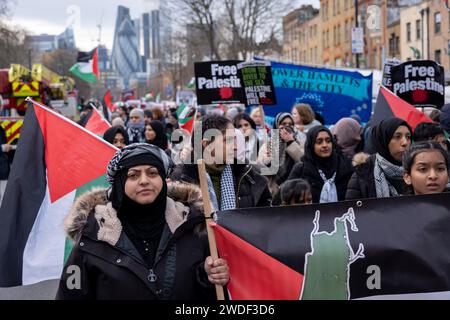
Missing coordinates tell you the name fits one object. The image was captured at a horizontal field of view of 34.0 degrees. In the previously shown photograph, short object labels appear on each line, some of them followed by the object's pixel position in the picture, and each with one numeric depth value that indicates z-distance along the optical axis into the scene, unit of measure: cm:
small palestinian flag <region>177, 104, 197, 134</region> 1632
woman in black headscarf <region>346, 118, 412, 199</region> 529
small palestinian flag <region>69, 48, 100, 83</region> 2781
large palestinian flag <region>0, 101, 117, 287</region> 482
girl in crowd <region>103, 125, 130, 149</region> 839
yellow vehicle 2289
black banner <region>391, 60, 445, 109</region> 973
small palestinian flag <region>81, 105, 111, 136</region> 1041
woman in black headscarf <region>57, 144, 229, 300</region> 332
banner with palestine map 342
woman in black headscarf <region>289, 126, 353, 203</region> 629
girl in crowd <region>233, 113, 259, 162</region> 778
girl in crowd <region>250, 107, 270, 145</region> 867
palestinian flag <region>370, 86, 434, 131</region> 826
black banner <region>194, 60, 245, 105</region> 1048
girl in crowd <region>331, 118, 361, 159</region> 823
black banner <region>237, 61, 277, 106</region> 966
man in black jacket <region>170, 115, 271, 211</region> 530
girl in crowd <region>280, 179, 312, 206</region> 533
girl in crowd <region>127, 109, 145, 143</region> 1244
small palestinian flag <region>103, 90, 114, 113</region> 2225
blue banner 1148
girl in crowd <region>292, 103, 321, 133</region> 935
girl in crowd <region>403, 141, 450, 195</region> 424
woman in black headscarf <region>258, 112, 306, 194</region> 709
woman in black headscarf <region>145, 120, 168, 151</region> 923
